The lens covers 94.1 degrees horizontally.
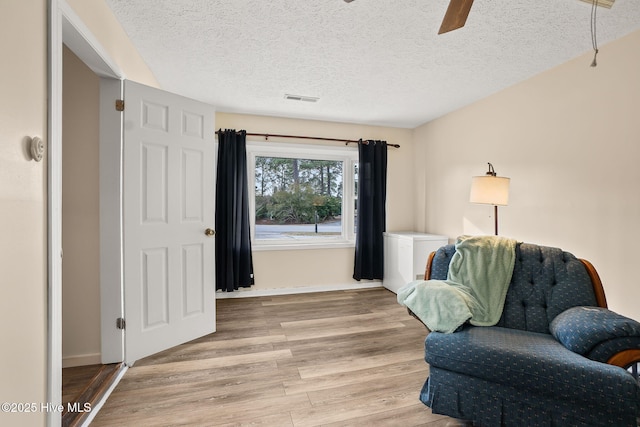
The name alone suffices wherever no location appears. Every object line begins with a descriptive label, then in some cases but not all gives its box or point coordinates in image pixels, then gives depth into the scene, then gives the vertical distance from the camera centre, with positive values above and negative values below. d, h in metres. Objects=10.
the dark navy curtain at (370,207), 4.11 +0.12
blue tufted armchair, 1.26 -0.68
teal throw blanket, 1.66 -0.45
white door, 2.17 -0.02
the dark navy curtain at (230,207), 3.60 +0.12
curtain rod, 3.81 +1.04
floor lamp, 2.44 +0.21
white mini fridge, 3.66 -0.50
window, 3.99 +0.29
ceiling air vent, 3.21 +1.29
